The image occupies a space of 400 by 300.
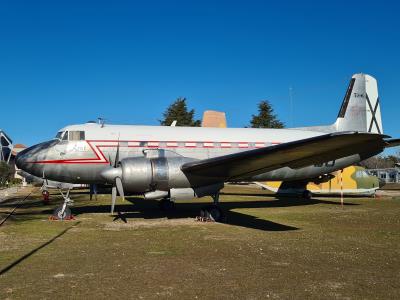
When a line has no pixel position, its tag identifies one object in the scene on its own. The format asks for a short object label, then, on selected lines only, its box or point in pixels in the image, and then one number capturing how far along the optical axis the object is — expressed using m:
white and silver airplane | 12.01
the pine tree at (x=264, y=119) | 68.19
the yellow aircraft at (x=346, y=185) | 26.20
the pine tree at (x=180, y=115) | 70.94
